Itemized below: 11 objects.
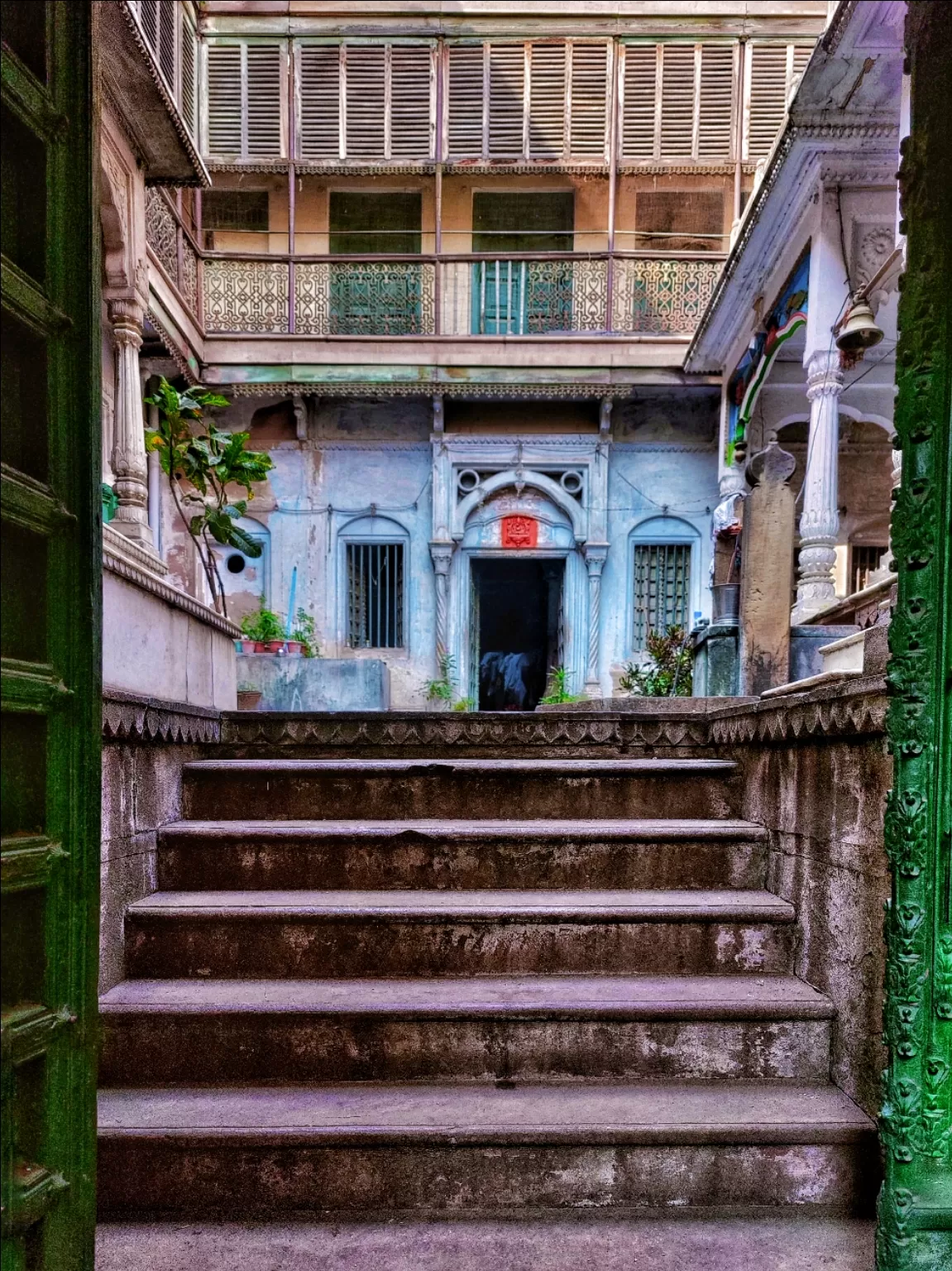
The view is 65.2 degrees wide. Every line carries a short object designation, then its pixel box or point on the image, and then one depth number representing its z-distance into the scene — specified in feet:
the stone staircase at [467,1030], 6.16
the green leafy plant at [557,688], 26.67
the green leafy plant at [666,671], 20.98
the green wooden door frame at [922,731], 5.04
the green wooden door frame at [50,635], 4.19
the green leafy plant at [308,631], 31.26
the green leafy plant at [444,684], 32.65
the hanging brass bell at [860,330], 15.16
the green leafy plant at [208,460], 15.52
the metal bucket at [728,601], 17.53
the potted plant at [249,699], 22.04
